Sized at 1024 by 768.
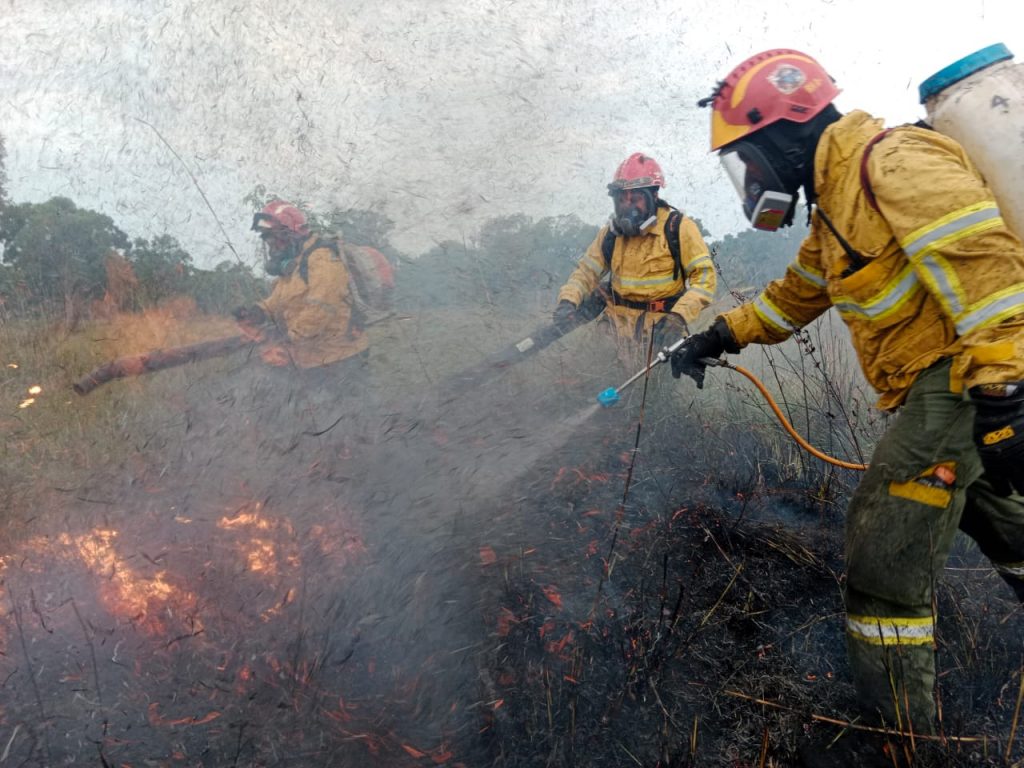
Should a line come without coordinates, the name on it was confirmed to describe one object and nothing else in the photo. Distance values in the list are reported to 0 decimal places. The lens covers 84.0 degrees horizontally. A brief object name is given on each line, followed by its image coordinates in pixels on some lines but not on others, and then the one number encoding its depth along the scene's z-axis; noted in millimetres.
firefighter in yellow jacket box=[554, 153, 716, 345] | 5016
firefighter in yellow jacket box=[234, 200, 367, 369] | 5469
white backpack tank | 1791
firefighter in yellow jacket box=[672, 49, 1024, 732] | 1740
